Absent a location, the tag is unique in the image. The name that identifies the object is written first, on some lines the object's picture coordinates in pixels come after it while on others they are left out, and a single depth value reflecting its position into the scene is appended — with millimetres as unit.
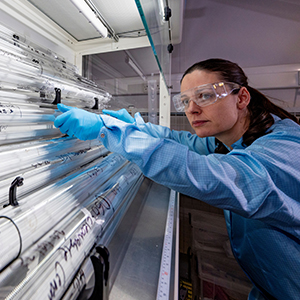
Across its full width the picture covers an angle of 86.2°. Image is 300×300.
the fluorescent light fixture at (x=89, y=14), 793
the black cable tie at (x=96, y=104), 942
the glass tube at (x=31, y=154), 454
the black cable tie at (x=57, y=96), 642
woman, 508
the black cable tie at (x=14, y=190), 398
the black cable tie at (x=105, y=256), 382
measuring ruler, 505
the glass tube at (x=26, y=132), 493
